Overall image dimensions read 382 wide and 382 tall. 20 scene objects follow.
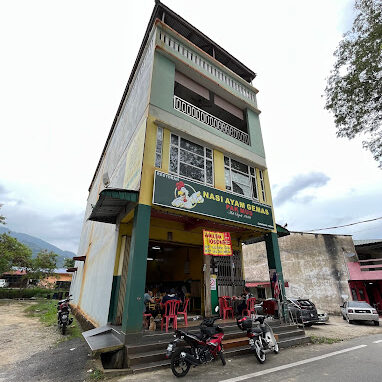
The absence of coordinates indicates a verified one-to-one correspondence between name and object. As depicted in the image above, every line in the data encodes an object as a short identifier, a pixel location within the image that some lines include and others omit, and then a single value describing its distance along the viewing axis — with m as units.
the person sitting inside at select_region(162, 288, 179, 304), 6.79
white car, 12.75
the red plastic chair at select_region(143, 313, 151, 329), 7.00
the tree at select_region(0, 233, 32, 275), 26.28
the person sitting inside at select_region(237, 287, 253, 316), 8.72
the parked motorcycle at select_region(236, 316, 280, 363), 5.50
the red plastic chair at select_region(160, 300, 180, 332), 6.54
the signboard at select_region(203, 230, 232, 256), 8.50
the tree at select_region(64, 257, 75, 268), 43.00
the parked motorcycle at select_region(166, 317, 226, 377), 4.65
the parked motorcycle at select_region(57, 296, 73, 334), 9.34
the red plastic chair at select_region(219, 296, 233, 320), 8.81
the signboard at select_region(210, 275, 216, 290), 9.71
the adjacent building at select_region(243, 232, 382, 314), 16.95
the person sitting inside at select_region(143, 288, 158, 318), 7.38
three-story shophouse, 7.23
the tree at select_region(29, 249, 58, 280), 33.31
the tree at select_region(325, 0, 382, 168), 6.12
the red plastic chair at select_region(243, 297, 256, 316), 8.67
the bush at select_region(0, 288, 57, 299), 29.28
